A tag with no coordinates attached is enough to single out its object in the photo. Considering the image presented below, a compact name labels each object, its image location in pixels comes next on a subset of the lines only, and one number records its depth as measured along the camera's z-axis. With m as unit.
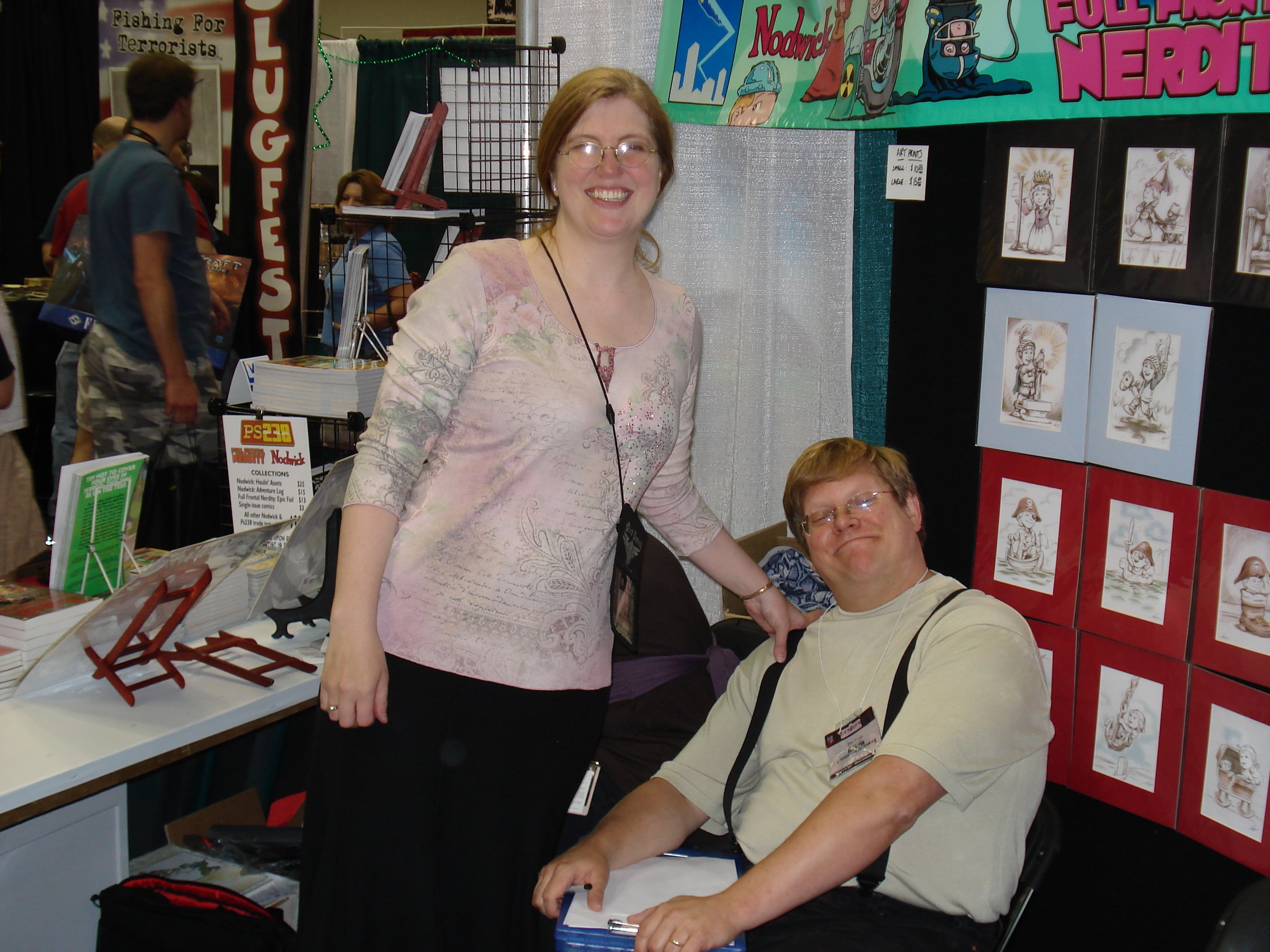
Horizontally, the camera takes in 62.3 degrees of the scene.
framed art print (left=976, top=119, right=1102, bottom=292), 1.86
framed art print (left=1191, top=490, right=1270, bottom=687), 1.69
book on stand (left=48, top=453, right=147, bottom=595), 1.75
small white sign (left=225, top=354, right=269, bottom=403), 2.41
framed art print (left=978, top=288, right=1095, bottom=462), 1.91
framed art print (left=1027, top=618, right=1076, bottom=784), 2.01
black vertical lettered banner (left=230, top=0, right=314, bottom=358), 4.68
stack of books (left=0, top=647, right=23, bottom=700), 1.65
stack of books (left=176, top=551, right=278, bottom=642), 1.91
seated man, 1.25
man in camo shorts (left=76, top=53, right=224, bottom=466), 2.95
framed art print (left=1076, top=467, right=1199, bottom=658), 1.80
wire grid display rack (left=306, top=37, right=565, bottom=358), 2.60
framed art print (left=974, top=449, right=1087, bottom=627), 1.97
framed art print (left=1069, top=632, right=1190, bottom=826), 1.86
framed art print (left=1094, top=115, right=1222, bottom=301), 1.68
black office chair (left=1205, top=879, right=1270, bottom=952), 1.04
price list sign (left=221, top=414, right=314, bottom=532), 2.16
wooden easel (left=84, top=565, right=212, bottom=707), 1.67
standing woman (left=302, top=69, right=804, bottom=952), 1.27
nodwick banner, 1.58
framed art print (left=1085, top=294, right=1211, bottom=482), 1.74
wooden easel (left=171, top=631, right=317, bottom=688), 1.74
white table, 1.43
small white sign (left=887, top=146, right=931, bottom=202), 2.12
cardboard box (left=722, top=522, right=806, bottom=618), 2.44
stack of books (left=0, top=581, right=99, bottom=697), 1.69
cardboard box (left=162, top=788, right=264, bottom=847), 2.00
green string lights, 5.45
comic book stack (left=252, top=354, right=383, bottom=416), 2.29
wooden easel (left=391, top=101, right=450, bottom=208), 2.64
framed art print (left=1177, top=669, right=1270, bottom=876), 1.73
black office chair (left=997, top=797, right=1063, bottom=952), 1.38
